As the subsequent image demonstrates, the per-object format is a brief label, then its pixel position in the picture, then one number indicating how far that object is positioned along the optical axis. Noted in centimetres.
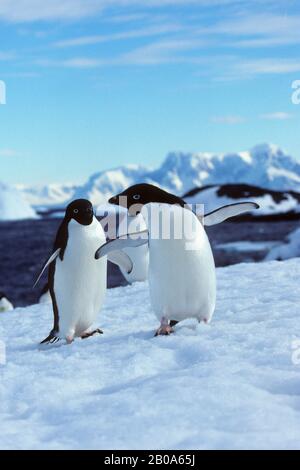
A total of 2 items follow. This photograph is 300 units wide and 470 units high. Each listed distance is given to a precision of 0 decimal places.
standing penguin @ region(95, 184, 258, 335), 455
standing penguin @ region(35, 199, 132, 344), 488
